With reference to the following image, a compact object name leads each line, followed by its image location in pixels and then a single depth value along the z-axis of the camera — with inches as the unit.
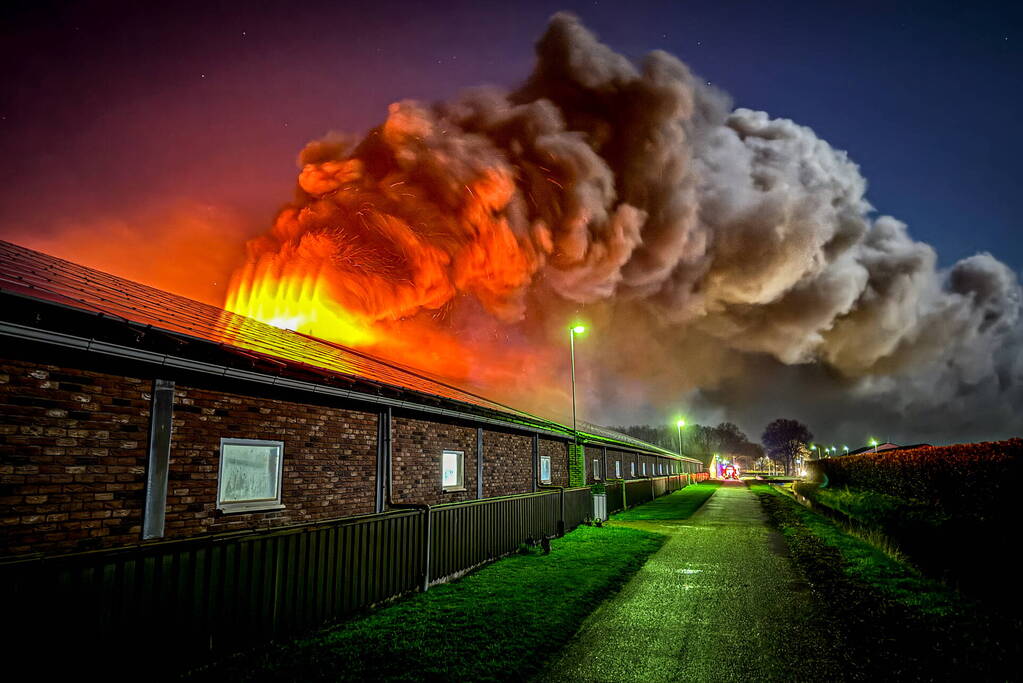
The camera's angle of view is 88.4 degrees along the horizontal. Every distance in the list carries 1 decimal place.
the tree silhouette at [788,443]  4869.6
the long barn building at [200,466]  182.9
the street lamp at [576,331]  751.1
